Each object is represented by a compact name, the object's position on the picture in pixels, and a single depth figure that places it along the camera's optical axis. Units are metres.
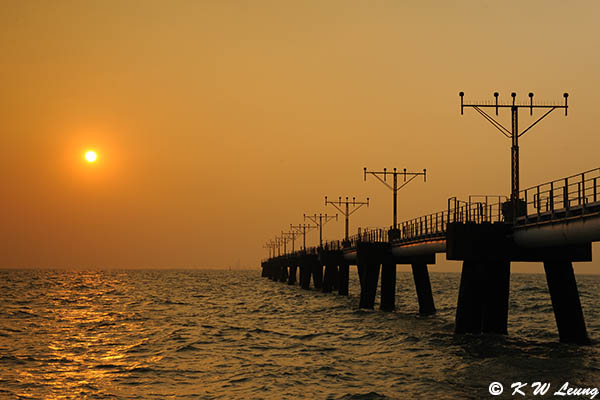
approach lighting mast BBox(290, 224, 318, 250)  161.12
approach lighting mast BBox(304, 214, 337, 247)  132.27
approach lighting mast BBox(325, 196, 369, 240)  108.56
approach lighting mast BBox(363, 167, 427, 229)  70.12
